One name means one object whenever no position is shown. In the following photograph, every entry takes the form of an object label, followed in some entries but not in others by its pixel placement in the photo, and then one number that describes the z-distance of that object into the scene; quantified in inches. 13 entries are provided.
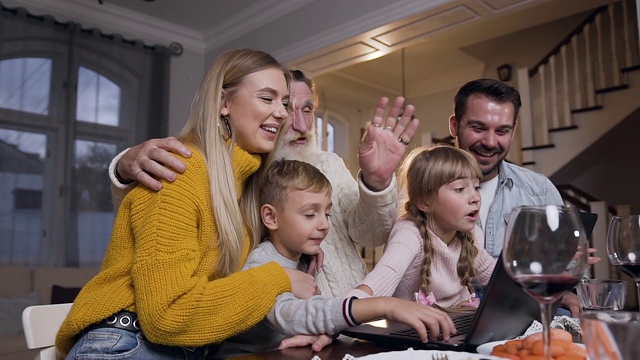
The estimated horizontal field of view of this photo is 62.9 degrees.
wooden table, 33.0
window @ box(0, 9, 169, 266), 171.5
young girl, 60.1
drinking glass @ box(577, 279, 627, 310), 42.4
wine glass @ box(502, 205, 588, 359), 24.6
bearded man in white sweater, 45.4
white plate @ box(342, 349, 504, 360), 27.4
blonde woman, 39.8
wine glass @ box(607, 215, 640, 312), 40.4
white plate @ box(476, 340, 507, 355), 30.0
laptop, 31.7
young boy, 36.1
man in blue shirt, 78.0
